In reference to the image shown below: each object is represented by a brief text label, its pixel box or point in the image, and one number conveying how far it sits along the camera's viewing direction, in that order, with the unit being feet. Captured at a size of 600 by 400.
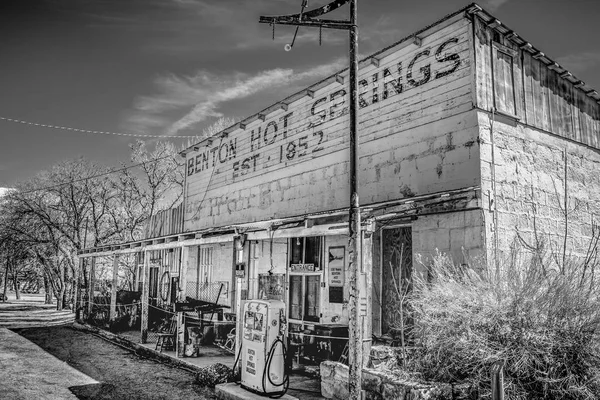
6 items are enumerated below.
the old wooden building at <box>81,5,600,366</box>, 28.68
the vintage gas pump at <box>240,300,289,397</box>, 27.22
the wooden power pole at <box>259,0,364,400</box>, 21.02
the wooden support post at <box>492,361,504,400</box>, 14.64
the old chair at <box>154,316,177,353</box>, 41.13
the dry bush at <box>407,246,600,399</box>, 20.18
